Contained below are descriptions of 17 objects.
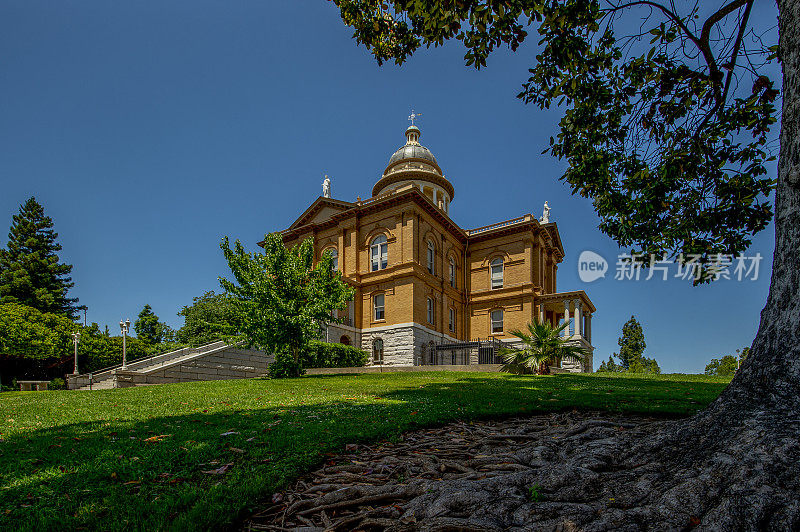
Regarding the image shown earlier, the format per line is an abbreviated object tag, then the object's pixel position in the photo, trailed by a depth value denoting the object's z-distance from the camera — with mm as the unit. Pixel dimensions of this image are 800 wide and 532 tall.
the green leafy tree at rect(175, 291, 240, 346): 42062
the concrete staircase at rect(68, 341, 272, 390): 21609
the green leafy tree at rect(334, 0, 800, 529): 3363
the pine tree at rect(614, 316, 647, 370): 57438
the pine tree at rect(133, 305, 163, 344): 54384
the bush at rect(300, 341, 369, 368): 22420
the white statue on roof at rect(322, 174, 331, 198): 39250
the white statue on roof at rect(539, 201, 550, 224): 40969
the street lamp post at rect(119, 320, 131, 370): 26120
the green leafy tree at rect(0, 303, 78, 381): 29031
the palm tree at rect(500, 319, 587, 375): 18031
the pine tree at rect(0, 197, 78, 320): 42375
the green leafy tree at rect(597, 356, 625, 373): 69938
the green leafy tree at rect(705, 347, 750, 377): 51844
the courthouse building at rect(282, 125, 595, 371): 29781
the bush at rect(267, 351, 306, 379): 18469
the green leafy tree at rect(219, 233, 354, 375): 17406
